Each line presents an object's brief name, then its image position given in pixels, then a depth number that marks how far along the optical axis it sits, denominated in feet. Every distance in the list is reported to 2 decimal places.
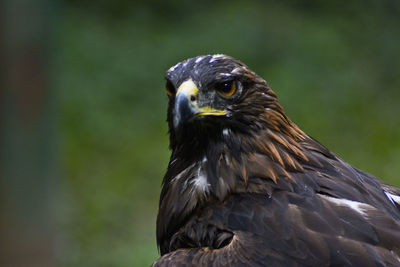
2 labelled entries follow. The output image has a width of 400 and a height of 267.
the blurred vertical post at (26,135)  22.70
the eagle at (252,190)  18.86
